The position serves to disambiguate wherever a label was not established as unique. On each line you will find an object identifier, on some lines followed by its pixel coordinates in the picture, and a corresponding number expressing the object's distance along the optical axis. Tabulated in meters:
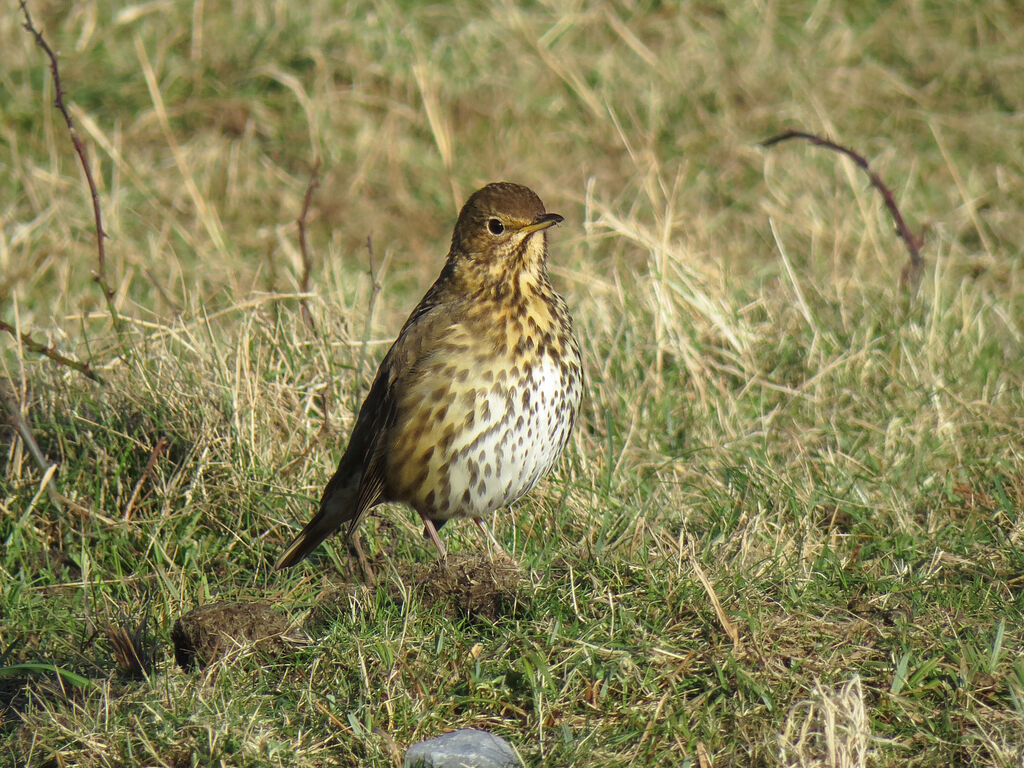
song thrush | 8.86
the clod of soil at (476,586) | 8.21
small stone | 7.02
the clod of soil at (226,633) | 7.96
